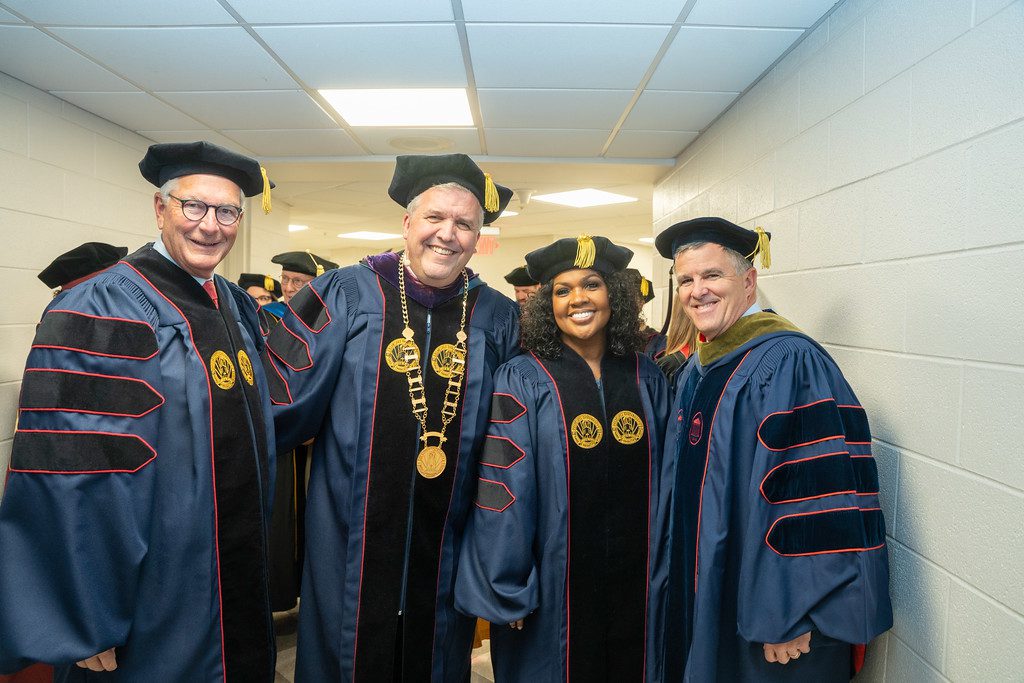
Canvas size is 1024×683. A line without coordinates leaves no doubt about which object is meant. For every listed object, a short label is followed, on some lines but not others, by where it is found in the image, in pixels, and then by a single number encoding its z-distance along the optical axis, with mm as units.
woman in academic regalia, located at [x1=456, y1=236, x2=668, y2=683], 1573
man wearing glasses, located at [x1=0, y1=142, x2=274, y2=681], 1133
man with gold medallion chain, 1548
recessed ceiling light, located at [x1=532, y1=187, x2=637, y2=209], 5594
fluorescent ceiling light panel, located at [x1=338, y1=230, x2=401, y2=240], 8711
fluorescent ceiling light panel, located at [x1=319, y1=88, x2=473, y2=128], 2867
